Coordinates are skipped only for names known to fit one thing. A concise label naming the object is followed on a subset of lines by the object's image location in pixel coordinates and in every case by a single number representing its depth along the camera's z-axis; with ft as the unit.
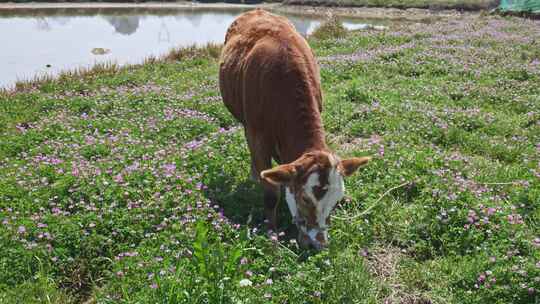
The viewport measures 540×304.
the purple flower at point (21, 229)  17.15
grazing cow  15.52
